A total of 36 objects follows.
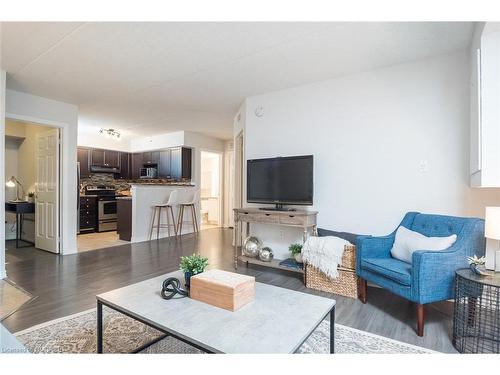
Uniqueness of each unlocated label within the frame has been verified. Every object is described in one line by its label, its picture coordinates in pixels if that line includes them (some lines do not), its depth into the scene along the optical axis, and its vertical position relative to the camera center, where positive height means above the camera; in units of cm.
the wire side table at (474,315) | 176 -89
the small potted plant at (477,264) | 186 -54
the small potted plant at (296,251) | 314 -78
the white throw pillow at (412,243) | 220 -48
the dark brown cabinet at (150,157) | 707 +70
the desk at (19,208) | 486 -47
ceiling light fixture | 624 +119
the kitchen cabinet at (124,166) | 742 +48
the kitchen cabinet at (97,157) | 675 +67
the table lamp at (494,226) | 181 -27
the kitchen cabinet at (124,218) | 534 -69
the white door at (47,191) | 441 -14
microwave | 705 +30
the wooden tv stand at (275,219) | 306 -41
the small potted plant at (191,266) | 174 -53
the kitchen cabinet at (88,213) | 612 -69
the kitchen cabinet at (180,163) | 656 +52
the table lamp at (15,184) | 538 -3
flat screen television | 323 +6
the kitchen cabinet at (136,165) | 747 +51
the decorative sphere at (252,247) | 353 -81
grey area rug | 176 -107
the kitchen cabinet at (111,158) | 707 +66
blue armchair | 199 -62
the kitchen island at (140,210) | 533 -53
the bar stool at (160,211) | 559 -59
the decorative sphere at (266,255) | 339 -87
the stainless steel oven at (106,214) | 638 -72
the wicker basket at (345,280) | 265 -94
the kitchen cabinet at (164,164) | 682 +49
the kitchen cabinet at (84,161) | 655 +54
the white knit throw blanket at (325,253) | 269 -69
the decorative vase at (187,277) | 174 -59
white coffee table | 115 -66
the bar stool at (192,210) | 614 -59
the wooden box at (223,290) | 144 -58
